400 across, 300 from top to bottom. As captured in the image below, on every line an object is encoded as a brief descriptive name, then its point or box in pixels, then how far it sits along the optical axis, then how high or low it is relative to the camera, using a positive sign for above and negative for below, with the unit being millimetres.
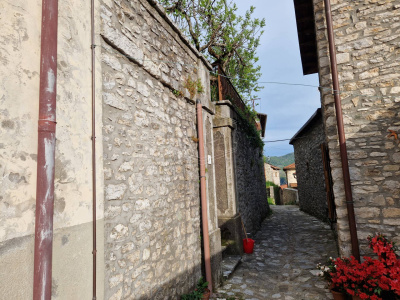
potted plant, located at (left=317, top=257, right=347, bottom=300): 3697 -1649
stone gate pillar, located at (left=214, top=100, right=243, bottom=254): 6375 +155
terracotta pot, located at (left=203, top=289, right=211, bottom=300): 3877 -1732
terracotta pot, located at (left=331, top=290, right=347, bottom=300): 3680 -1742
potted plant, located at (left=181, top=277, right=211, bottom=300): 3681 -1671
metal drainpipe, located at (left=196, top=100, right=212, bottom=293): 4250 -307
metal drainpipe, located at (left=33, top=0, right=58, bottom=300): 1645 +204
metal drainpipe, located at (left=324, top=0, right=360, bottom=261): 3969 +493
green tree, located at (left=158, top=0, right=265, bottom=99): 10649 +5896
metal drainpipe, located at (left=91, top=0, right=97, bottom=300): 2135 +351
